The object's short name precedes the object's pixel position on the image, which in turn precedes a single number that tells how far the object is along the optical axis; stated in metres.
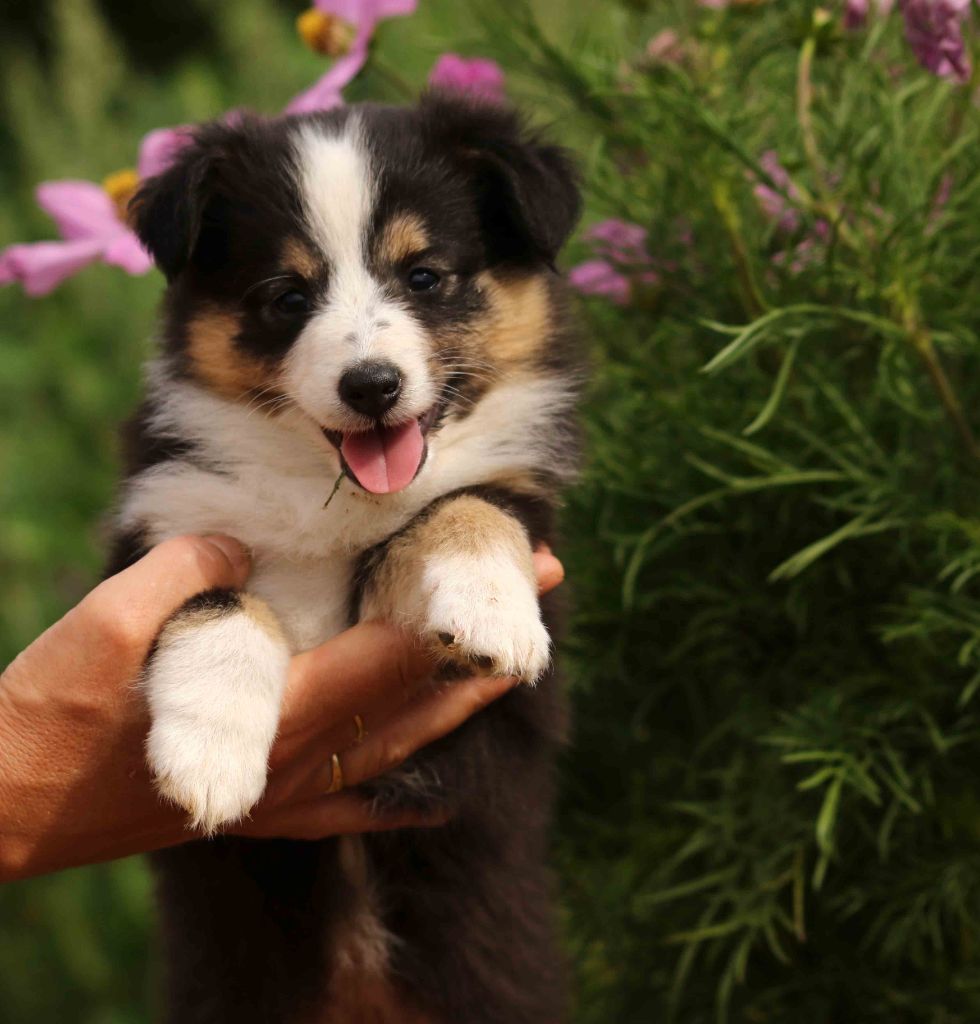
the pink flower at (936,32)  1.97
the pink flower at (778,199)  2.24
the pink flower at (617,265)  2.46
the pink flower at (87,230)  2.47
